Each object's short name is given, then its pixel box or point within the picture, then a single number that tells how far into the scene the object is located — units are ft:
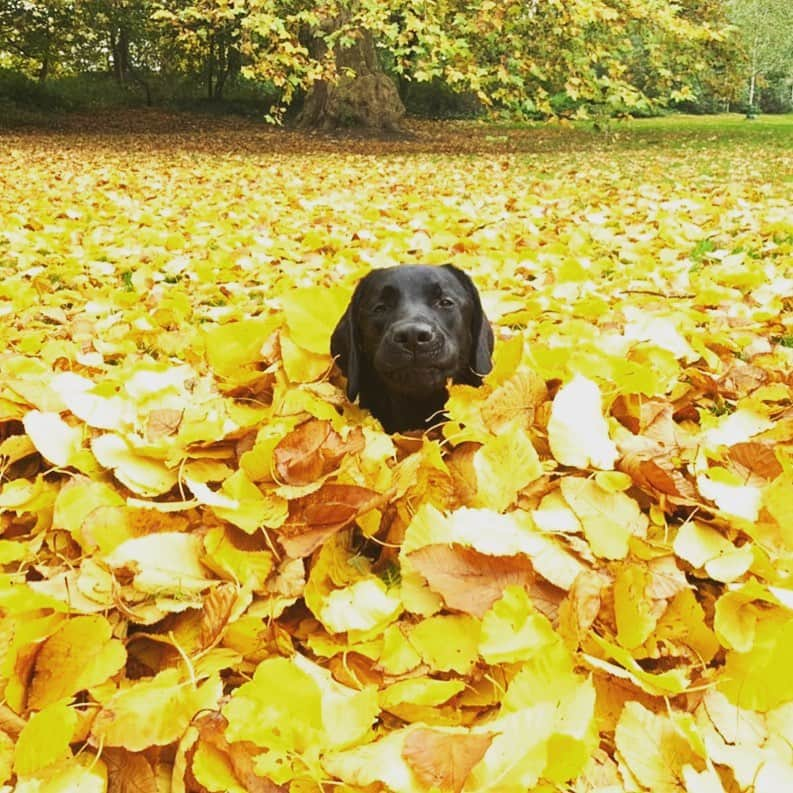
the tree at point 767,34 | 119.37
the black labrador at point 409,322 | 3.15
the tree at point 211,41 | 36.91
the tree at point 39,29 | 68.61
